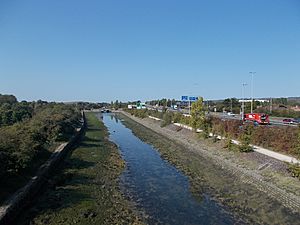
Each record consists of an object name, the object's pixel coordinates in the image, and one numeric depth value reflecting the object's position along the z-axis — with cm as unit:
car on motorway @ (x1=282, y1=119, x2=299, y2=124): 3335
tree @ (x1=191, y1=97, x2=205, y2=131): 3212
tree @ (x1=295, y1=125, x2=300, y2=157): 1544
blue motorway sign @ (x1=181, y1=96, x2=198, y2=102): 5571
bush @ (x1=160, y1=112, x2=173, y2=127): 4700
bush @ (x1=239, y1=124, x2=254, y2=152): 2081
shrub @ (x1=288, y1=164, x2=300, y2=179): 1433
